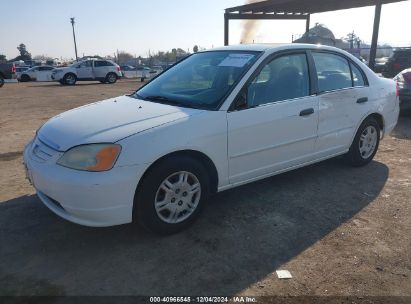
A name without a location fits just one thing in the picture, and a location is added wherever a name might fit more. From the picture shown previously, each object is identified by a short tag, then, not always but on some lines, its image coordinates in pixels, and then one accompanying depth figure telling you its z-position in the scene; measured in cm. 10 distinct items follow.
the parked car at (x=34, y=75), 3053
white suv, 2505
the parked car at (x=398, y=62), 1570
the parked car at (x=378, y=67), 2100
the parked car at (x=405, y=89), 833
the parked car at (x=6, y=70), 2165
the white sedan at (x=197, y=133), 300
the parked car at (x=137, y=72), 3544
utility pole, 6500
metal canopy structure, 1661
